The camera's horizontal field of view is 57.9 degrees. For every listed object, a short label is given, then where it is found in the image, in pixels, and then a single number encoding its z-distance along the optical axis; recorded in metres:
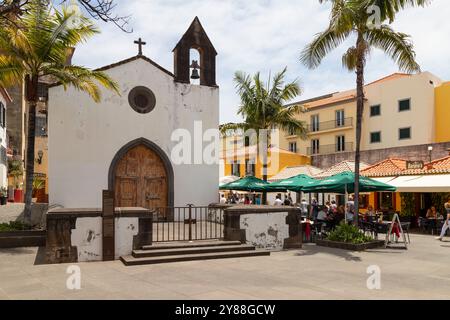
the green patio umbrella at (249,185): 17.38
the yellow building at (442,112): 34.12
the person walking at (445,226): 14.48
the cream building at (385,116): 34.81
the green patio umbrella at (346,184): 13.42
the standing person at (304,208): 20.46
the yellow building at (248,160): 37.34
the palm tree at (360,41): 12.02
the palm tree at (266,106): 21.17
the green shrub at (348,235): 12.30
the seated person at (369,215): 15.84
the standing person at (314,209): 19.14
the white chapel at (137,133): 14.64
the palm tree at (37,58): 11.76
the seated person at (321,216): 14.92
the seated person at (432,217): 16.81
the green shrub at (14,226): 11.30
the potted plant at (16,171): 29.88
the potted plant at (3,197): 20.56
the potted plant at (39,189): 24.47
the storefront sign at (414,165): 19.96
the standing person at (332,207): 18.36
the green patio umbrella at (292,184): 16.25
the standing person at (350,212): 15.27
